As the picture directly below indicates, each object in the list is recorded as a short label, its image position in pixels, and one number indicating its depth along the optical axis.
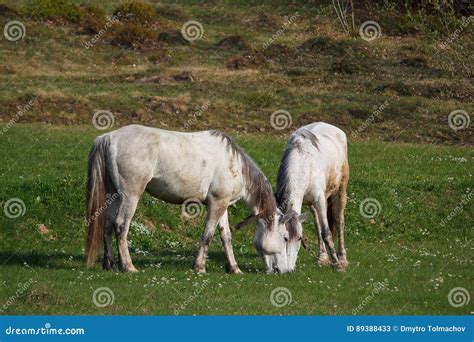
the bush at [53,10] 52.19
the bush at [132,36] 48.62
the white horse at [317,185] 18.16
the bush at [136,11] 52.69
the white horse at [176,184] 17.22
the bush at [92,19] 50.19
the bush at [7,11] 51.28
